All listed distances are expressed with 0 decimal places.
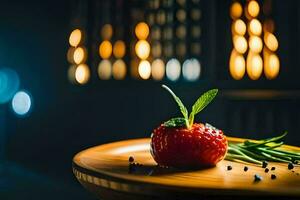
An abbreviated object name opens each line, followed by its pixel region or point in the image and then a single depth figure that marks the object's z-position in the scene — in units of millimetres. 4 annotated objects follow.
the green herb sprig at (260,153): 350
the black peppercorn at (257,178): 293
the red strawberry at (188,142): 316
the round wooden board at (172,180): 268
